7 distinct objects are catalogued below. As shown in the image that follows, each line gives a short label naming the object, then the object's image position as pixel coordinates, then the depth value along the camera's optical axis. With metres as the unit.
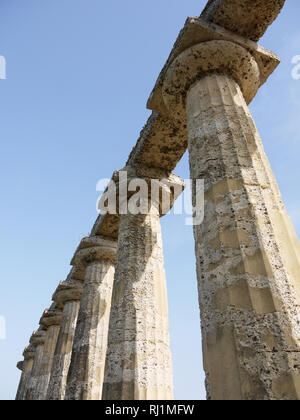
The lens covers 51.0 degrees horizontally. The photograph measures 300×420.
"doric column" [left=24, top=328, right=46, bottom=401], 21.61
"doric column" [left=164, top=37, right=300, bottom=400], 3.39
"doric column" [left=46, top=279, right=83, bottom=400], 15.33
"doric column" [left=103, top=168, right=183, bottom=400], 7.11
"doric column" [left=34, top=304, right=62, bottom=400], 20.35
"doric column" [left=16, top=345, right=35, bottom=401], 29.88
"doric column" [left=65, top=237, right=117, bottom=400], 11.49
